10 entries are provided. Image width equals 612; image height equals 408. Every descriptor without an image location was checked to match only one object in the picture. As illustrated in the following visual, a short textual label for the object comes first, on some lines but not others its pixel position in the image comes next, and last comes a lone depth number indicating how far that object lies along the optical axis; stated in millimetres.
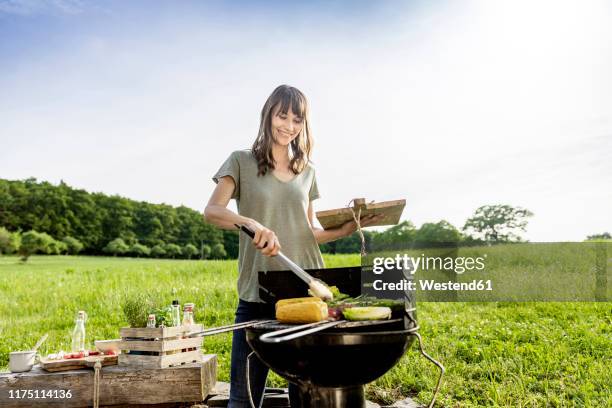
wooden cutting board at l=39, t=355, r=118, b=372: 4025
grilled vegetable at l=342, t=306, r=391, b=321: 1979
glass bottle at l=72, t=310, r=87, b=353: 4333
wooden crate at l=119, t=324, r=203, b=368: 3926
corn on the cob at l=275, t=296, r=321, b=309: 2074
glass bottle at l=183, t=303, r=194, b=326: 4039
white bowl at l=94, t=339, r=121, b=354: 4230
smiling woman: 2574
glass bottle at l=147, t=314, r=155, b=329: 3926
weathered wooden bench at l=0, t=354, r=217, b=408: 3947
